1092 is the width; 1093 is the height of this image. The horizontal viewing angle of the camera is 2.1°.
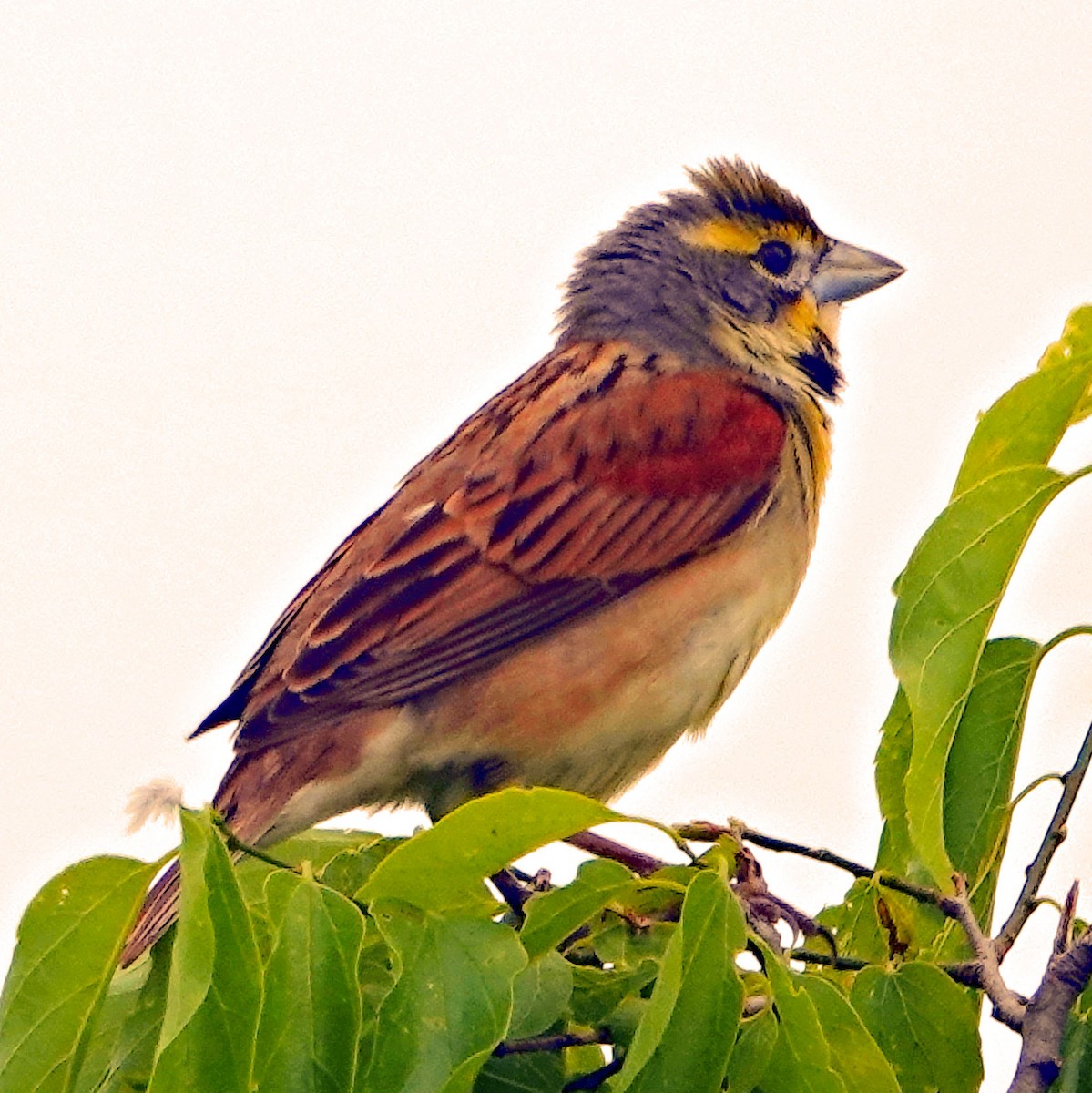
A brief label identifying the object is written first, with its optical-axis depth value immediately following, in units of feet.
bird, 11.94
